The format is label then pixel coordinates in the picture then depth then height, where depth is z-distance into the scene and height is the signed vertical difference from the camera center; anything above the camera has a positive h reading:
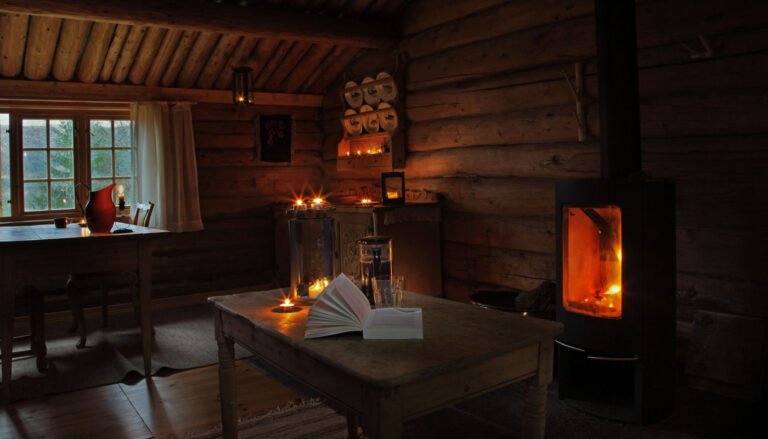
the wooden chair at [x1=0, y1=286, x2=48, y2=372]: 4.26 -0.66
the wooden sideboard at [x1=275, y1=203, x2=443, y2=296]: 5.32 -0.19
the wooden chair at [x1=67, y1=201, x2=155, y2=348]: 4.68 -0.51
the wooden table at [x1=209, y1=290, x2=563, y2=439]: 1.61 -0.41
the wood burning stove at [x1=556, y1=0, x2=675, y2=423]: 3.08 -0.25
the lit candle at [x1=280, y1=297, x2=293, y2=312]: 2.32 -0.33
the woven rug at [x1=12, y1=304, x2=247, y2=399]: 4.06 -0.99
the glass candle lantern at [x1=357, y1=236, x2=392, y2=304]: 2.21 -0.14
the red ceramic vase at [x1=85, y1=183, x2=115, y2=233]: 4.15 +0.04
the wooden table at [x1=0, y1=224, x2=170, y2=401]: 3.68 -0.24
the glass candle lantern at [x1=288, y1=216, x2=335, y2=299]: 2.44 -0.15
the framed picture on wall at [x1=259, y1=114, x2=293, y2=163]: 7.00 +0.88
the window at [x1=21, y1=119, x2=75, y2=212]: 5.84 +0.53
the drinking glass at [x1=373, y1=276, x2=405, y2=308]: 2.16 -0.27
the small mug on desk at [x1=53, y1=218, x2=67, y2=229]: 4.66 -0.02
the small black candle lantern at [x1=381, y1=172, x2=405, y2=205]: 5.43 +0.23
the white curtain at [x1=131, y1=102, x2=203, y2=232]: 6.17 +0.56
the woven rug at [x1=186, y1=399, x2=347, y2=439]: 3.10 -1.06
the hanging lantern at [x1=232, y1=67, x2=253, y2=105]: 5.99 +1.27
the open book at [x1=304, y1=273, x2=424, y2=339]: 1.89 -0.32
